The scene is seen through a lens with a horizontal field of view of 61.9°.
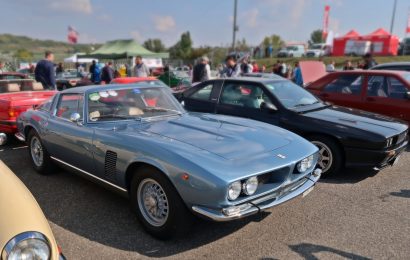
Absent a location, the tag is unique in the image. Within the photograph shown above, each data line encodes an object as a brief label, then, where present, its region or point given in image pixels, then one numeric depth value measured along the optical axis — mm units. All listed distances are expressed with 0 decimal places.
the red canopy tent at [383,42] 35975
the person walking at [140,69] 11561
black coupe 4617
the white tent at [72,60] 36269
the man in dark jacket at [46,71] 9469
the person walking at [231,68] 9883
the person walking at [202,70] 9695
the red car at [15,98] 6379
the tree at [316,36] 109225
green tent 19359
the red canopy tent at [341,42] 38800
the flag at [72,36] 33716
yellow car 1789
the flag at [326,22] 43156
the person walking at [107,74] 12531
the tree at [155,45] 102375
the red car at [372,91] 6578
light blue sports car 2801
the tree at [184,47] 70606
